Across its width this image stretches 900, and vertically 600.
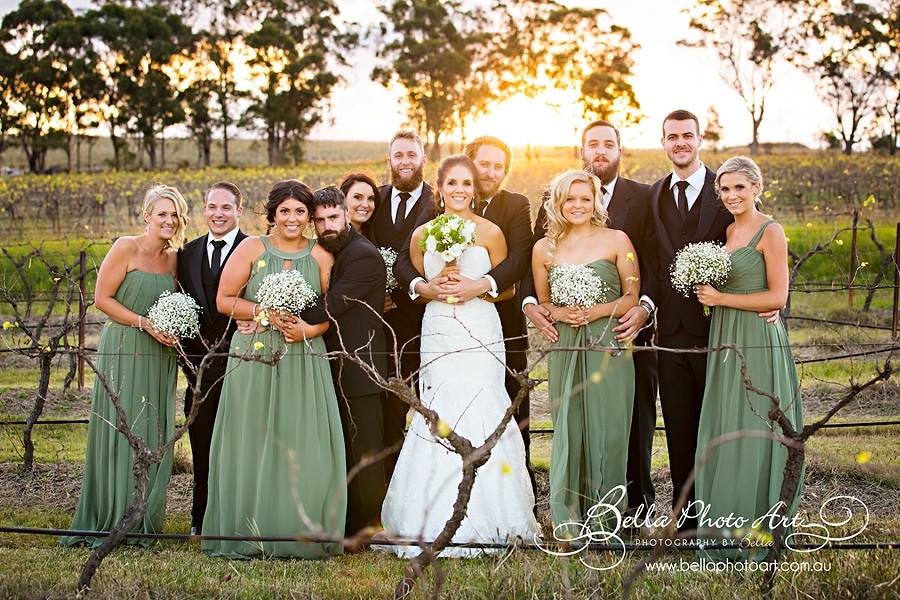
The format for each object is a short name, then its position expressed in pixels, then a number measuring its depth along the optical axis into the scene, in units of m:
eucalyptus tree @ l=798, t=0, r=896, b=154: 44.28
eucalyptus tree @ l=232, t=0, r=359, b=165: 50.44
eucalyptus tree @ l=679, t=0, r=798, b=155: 44.47
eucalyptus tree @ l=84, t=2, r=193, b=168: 49.38
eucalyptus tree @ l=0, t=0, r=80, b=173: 48.25
